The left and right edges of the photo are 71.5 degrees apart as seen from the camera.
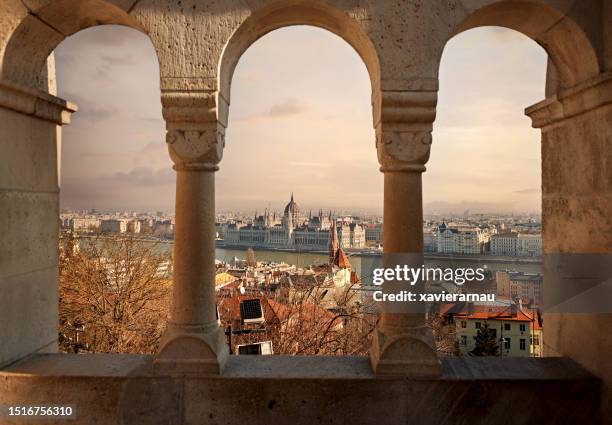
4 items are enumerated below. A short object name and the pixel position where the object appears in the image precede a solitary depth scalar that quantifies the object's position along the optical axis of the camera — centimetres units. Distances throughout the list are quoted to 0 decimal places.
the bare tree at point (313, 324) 866
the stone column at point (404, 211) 227
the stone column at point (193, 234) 228
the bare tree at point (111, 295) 1025
